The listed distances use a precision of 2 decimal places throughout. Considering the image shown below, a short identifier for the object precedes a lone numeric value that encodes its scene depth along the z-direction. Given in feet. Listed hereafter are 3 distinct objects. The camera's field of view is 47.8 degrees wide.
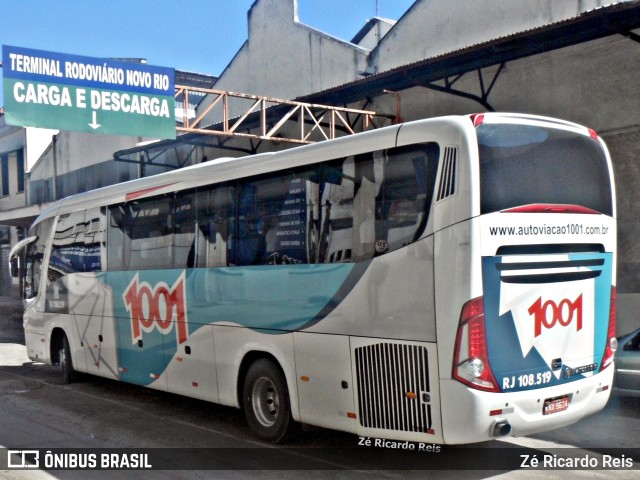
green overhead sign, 44.39
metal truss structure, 54.29
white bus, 20.51
